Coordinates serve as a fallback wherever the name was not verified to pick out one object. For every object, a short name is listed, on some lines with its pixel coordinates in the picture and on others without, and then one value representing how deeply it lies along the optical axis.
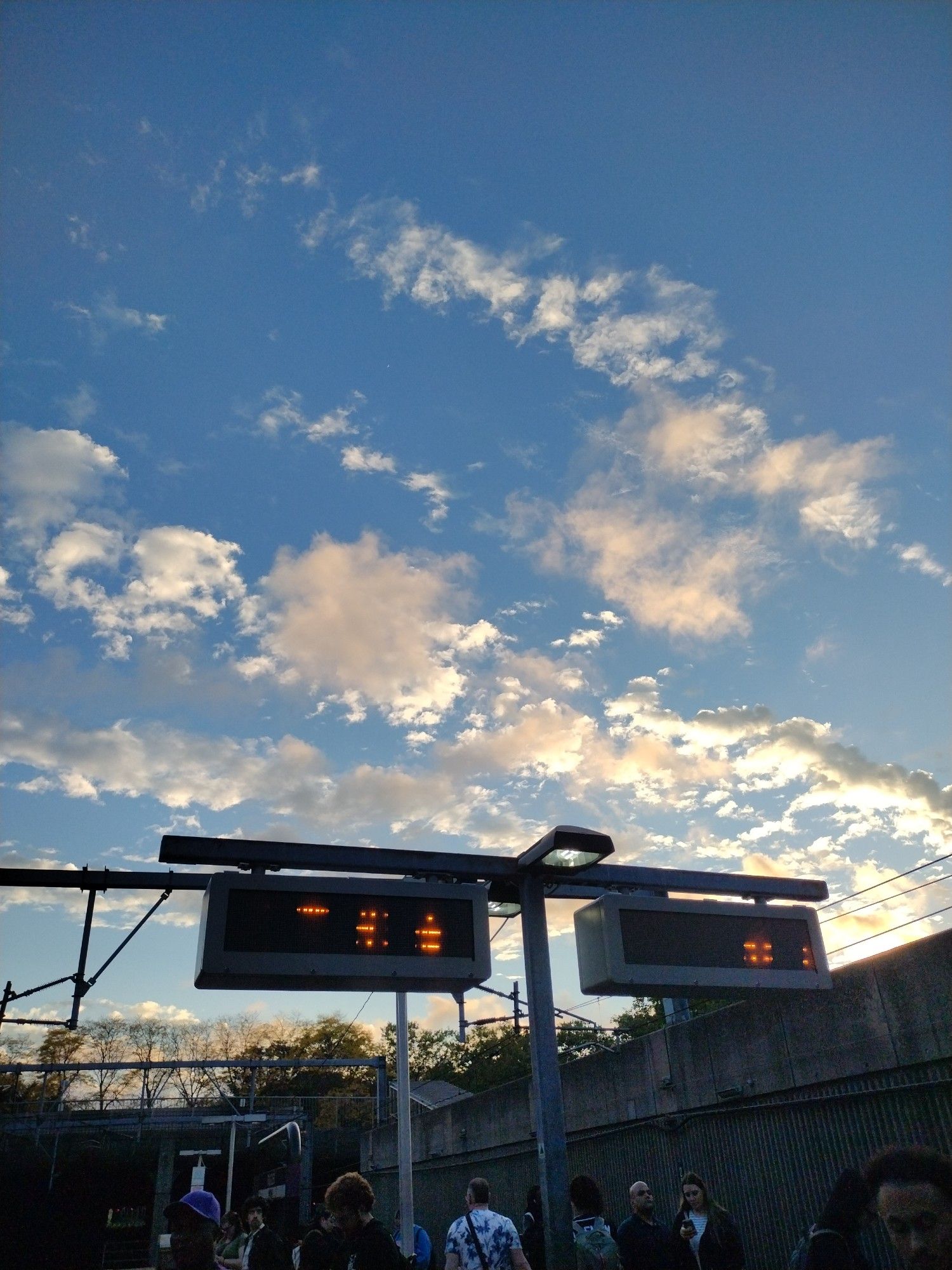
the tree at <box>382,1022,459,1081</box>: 74.62
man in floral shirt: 6.99
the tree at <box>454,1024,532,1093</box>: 63.78
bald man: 7.36
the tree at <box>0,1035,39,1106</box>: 61.81
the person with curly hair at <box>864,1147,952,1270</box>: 2.61
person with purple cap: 4.47
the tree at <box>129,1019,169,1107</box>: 39.69
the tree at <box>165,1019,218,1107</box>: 40.75
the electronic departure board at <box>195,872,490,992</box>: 8.61
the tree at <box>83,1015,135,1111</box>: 76.69
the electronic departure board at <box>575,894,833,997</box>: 9.60
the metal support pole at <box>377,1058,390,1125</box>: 34.34
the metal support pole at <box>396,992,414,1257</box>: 16.64
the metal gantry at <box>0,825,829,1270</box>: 9.00
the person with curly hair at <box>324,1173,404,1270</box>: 5.12
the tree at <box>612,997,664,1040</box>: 49.62
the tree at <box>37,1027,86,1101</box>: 80.25
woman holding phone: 7.80
